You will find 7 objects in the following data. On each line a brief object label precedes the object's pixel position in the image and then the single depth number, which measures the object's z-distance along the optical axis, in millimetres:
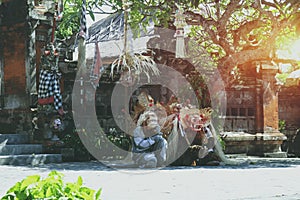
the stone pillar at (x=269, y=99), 15164
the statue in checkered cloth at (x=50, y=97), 12617
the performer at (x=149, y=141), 11219
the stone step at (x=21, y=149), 12086
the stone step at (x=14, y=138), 12745
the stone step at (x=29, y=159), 11324
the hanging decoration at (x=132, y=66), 13668
